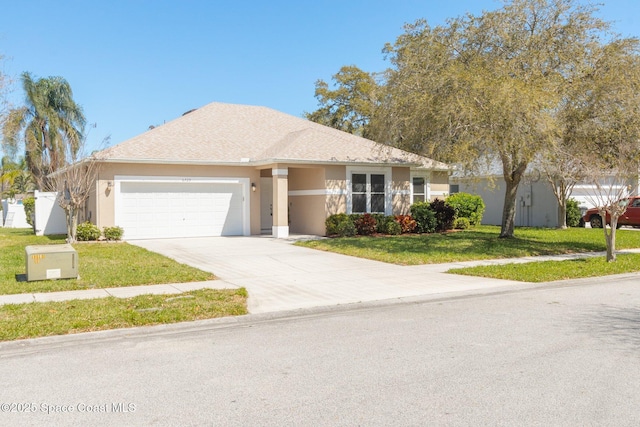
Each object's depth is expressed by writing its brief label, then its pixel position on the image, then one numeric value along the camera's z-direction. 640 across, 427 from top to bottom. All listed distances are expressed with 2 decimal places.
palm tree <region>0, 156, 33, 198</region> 39.03
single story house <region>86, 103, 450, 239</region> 20.38
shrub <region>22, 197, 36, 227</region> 28.61
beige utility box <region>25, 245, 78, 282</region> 10.50
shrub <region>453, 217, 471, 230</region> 25.08
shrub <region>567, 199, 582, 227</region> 27.27
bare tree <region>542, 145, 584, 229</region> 14.98
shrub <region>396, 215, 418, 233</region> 22.75
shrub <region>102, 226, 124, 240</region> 19.52
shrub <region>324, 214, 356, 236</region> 21.06
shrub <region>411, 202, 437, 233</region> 23.16
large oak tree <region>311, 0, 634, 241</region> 15.15
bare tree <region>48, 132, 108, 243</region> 18.58
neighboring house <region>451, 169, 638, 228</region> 27.47
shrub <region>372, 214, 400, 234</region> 22.09
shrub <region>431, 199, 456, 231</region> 23.95
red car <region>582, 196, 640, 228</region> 25.12
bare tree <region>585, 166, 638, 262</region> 13.62
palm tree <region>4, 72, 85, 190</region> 36.09
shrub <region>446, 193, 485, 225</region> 25.61
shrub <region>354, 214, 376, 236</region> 21.64
